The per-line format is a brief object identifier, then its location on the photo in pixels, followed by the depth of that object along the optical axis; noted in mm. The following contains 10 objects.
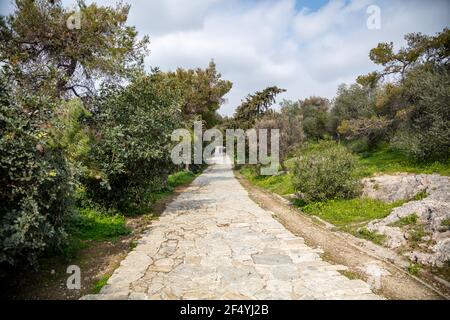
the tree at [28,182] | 4754
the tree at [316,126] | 38325
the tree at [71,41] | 12102
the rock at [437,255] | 6059
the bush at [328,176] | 11852
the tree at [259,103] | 30062
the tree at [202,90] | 26047
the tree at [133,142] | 10172
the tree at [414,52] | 20806
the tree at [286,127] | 21688
